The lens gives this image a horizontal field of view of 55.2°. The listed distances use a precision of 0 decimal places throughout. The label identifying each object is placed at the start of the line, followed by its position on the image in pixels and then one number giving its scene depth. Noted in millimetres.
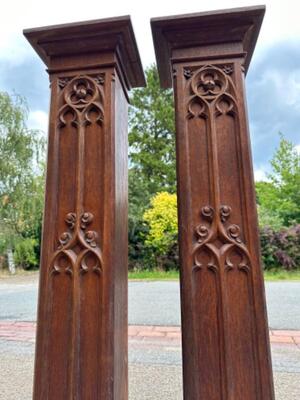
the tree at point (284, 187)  10289
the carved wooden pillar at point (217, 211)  691
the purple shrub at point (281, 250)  7094
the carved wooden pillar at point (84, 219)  725
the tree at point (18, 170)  6422
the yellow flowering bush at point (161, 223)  7355
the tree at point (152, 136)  10734
